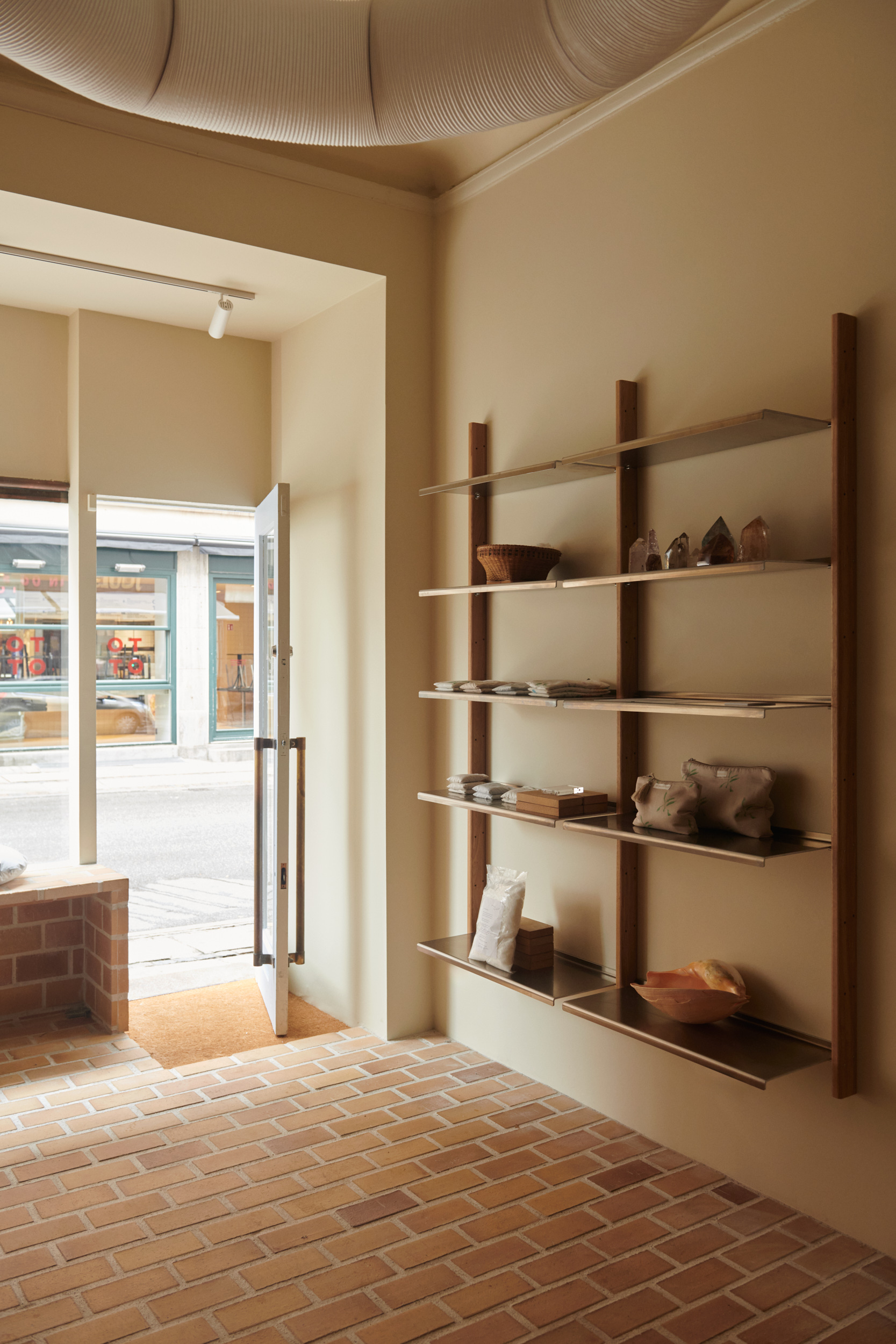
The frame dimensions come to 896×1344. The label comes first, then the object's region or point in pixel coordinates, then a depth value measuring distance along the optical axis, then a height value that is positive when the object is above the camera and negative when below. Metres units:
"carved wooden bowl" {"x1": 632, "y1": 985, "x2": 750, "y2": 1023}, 2.56 -0.83
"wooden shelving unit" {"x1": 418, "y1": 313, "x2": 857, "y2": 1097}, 2.34 -0.19
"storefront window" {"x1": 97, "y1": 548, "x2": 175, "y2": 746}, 8.27 +0.29
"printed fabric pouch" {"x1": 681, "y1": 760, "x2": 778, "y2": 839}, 2.52 -0.31
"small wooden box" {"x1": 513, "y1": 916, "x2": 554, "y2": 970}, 3.20 -0.86
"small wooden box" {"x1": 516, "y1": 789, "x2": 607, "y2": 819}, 2.94 -0.38
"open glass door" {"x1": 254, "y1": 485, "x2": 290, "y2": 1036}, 3.84 -0.29
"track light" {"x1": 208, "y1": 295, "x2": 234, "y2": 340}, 3.91 +1.38
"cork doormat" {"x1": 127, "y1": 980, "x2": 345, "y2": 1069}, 3.77 -1.37
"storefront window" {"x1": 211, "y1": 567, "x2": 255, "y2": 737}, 9.30 +0.24
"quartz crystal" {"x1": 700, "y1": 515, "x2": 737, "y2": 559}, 2.52 +0.36
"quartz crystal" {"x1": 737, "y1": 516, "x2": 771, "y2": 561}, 2.45 +0.32
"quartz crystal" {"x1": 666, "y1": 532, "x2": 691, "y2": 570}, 2.62 +0.31
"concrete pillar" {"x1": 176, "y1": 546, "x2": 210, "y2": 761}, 8.97 +0.19
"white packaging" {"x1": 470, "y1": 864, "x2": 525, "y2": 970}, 3.19 -0.79
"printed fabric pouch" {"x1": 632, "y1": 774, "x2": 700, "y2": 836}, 2.59 -0.34
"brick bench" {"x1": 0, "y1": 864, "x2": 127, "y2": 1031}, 3.84 -1.05
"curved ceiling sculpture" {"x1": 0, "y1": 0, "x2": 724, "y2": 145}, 1.90 +1.20
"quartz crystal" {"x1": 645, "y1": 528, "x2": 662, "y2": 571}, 2.72 +0.31
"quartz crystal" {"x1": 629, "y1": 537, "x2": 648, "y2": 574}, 2.75 +0.32
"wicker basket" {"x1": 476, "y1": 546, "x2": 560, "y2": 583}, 3.18 +0.35
